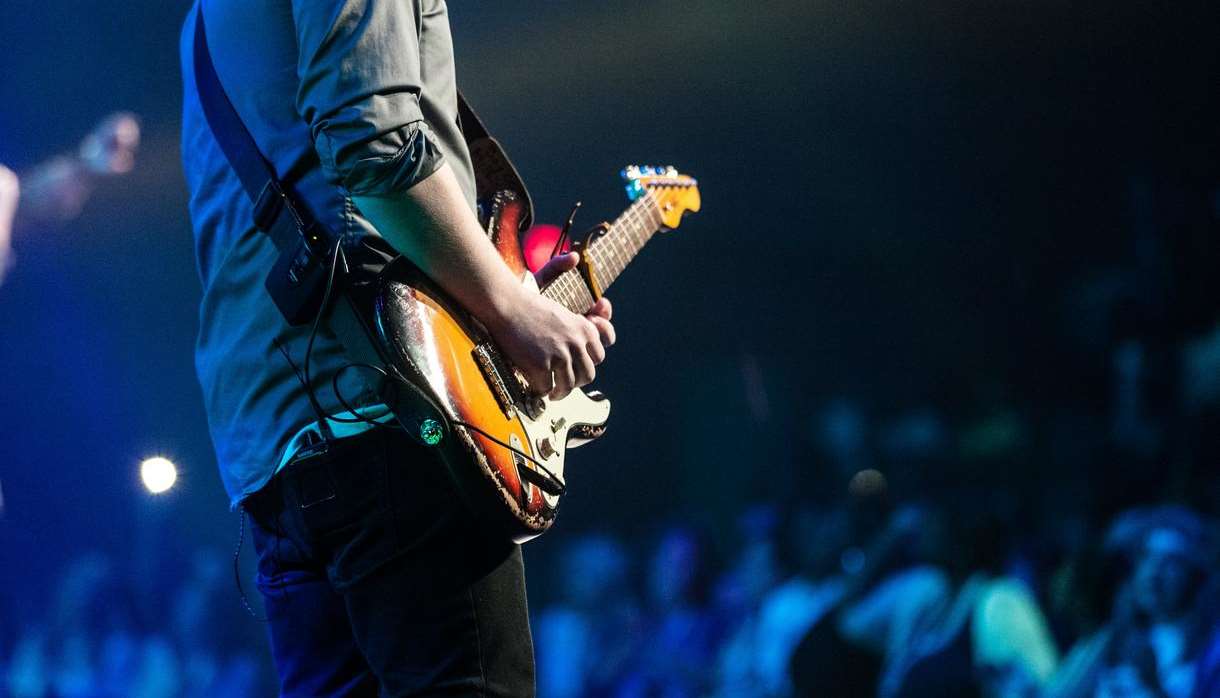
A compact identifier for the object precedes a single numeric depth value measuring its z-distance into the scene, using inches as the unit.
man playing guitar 151.2
